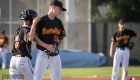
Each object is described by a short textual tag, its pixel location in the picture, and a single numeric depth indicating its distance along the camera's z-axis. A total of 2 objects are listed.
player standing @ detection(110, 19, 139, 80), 27.25
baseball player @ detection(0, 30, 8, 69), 44.37
